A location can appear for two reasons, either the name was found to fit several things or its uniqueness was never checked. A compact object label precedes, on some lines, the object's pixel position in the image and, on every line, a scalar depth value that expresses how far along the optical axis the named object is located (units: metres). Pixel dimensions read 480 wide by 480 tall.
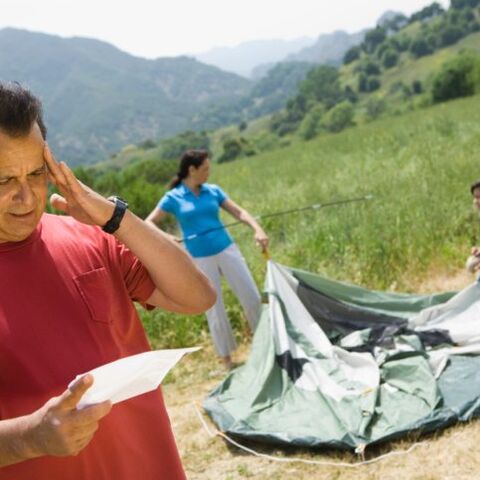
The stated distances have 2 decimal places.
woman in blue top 4.71
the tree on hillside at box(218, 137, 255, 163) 76.19
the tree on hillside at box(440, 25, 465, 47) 101.62
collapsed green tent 3.41
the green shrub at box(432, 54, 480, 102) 58.47
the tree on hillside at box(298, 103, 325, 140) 78.96
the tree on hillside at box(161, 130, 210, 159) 107.75
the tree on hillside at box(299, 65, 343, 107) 105.38
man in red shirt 1.24
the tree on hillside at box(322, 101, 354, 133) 74.50
